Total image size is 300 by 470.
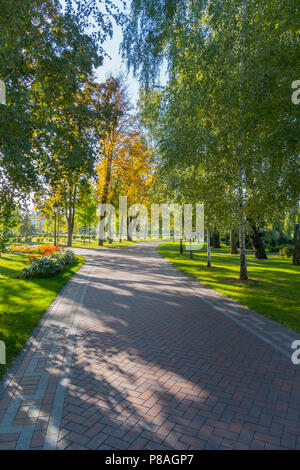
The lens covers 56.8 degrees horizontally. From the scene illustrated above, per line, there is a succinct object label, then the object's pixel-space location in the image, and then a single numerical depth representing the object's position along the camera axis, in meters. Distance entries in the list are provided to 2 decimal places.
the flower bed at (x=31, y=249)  21.15
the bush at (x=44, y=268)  12.13
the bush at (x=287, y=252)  26.20
